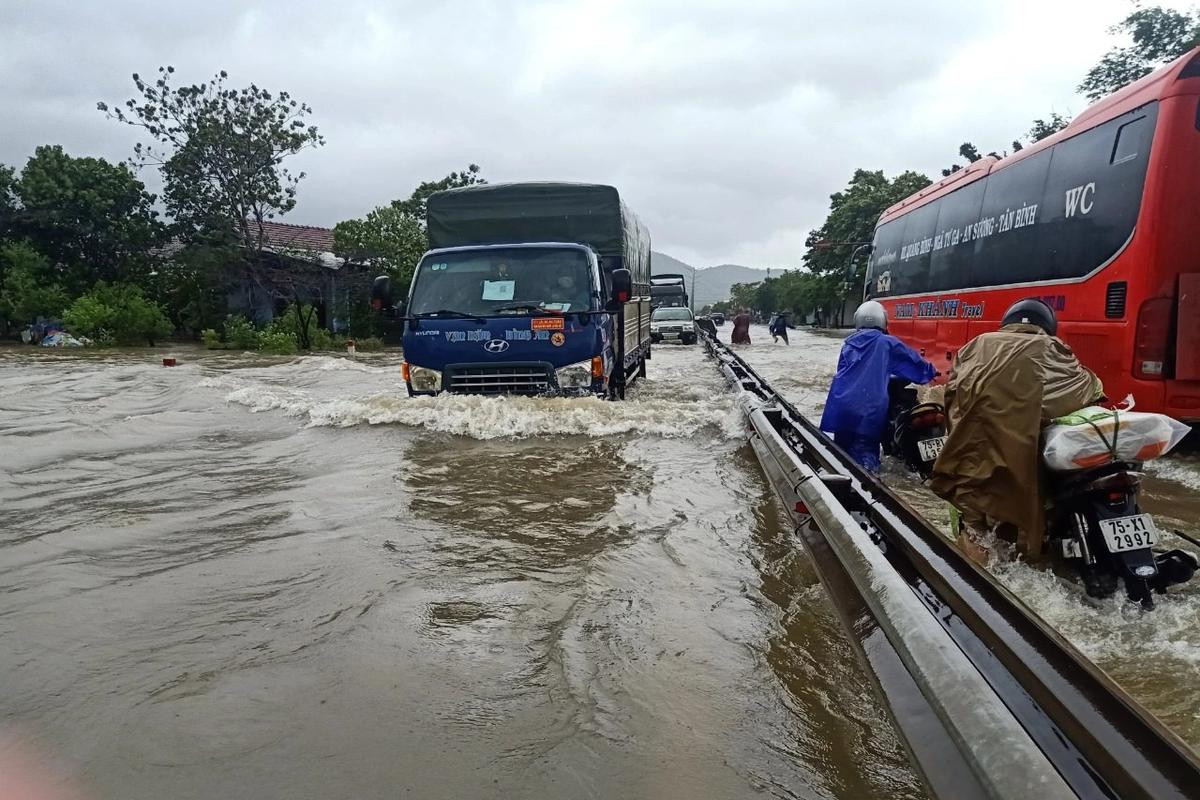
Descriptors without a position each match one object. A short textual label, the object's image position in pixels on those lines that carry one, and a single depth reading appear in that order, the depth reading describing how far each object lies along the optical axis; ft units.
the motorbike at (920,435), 14.39
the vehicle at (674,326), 85.97
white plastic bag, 9.61
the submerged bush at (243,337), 77.30
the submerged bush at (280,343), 73.36
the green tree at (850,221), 125.18
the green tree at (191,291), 83.30
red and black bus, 17.94
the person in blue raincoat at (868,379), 17.02
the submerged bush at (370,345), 82.80
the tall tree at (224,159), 82.02
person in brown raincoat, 10.60
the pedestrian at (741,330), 87.20
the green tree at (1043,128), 83.82
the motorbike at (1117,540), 9.91
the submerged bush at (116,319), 76.89
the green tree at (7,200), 84.38
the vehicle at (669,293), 103.40
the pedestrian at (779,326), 93.33
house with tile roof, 83.71
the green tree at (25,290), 78.84
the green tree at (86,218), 84.53
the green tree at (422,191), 95.61
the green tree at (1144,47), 71.36
